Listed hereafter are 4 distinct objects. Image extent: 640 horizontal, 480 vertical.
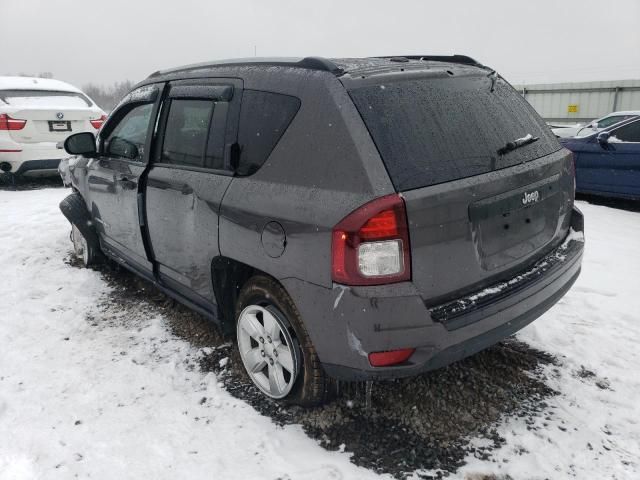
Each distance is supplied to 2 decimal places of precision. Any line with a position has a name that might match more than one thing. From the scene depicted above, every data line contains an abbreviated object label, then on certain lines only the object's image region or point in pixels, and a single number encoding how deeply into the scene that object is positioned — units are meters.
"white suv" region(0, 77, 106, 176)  7.80
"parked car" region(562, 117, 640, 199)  7.05
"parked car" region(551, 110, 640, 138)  8.27
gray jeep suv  2.04
